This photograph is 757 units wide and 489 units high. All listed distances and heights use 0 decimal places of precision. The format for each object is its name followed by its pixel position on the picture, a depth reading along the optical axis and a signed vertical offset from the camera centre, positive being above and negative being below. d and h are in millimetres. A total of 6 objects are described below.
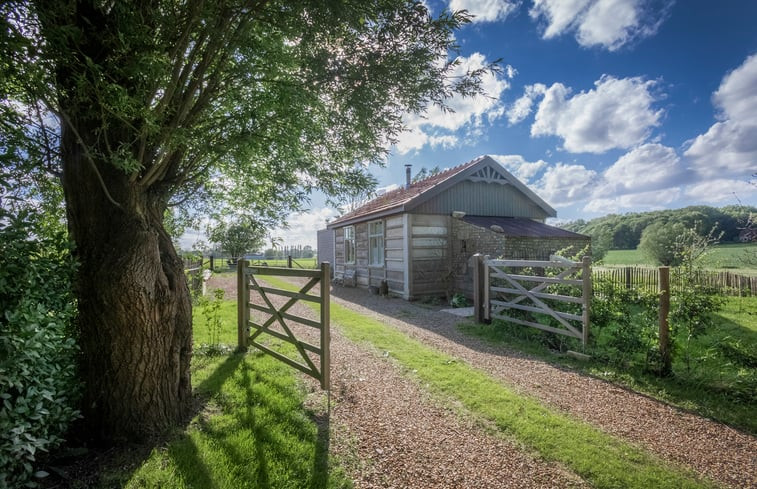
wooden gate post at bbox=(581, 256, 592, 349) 5309 -767
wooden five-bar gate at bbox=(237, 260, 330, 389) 3959 -942
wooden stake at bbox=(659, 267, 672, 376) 4352 -1055
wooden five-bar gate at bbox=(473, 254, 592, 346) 5430 -865
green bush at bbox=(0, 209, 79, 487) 1994 -603
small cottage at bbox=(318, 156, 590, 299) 10539 +710
